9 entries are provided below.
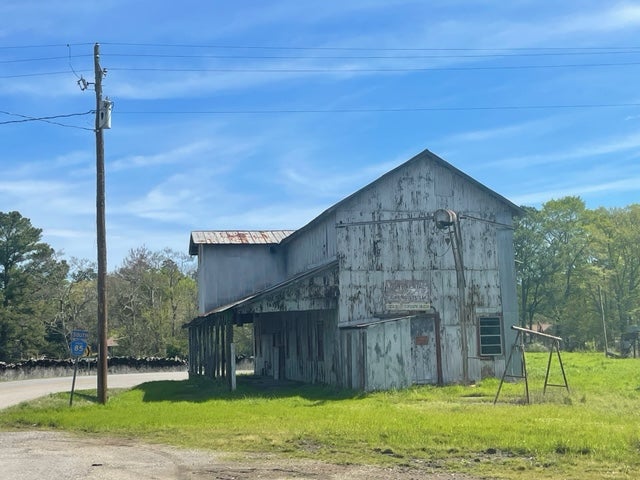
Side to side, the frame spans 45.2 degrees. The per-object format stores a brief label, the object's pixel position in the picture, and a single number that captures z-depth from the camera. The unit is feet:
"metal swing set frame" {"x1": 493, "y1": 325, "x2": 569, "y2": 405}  63.30
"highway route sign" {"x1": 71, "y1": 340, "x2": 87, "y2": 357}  70.33
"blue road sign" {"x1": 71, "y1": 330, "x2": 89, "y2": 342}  70.49
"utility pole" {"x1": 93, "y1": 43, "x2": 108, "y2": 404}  72.52
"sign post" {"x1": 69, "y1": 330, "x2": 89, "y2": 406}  70.31
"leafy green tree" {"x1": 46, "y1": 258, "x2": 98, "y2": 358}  211.61
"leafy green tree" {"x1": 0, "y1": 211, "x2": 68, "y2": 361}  187.73
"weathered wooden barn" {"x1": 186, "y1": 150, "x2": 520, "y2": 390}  82.23
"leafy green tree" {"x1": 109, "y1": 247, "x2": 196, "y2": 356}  218.38
